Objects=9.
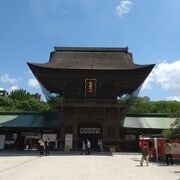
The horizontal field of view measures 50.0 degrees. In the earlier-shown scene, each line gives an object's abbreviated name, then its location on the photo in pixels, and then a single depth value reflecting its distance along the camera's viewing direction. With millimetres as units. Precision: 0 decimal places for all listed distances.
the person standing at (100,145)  20236
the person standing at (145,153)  12107
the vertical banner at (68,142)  20625
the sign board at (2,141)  22579
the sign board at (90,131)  23402
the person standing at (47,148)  17517
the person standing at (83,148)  18222
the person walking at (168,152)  12391
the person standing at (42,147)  16996
